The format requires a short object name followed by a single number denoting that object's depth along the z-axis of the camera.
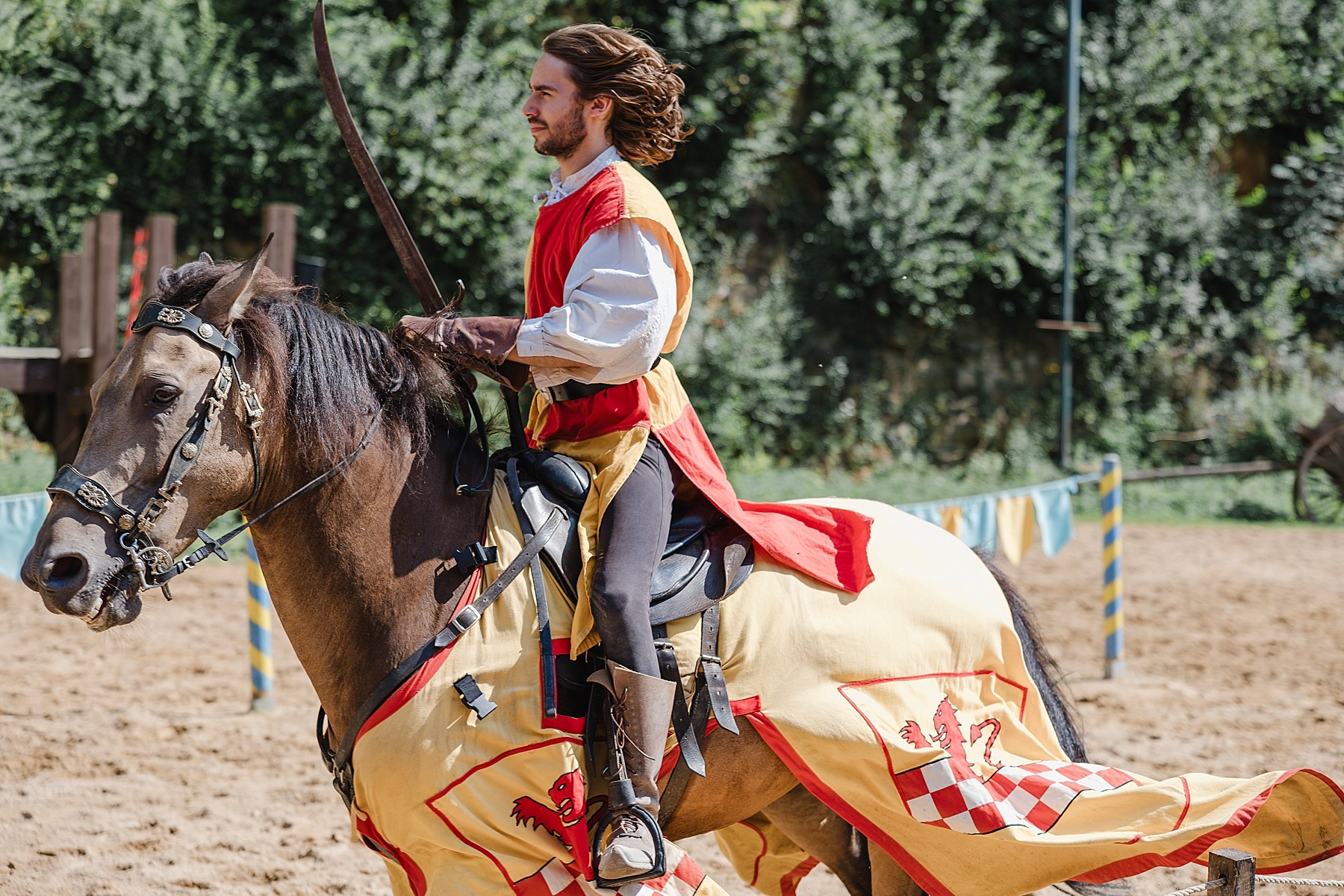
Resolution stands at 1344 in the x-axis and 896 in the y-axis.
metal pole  15.79
